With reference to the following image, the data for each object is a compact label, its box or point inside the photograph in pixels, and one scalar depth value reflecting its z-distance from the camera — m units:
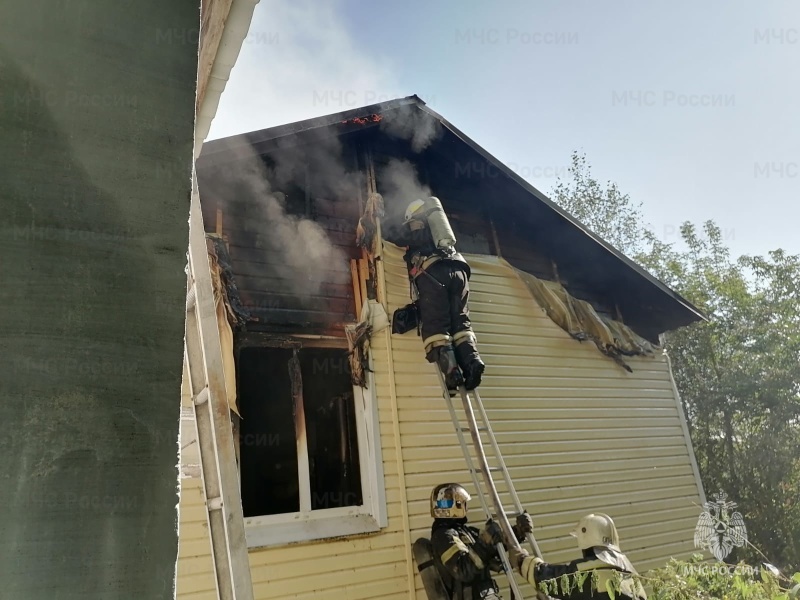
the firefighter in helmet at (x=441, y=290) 4.73
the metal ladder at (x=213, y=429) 1.90
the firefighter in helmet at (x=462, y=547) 4.07
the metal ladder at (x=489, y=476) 3.98
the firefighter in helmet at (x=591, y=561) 3.58
